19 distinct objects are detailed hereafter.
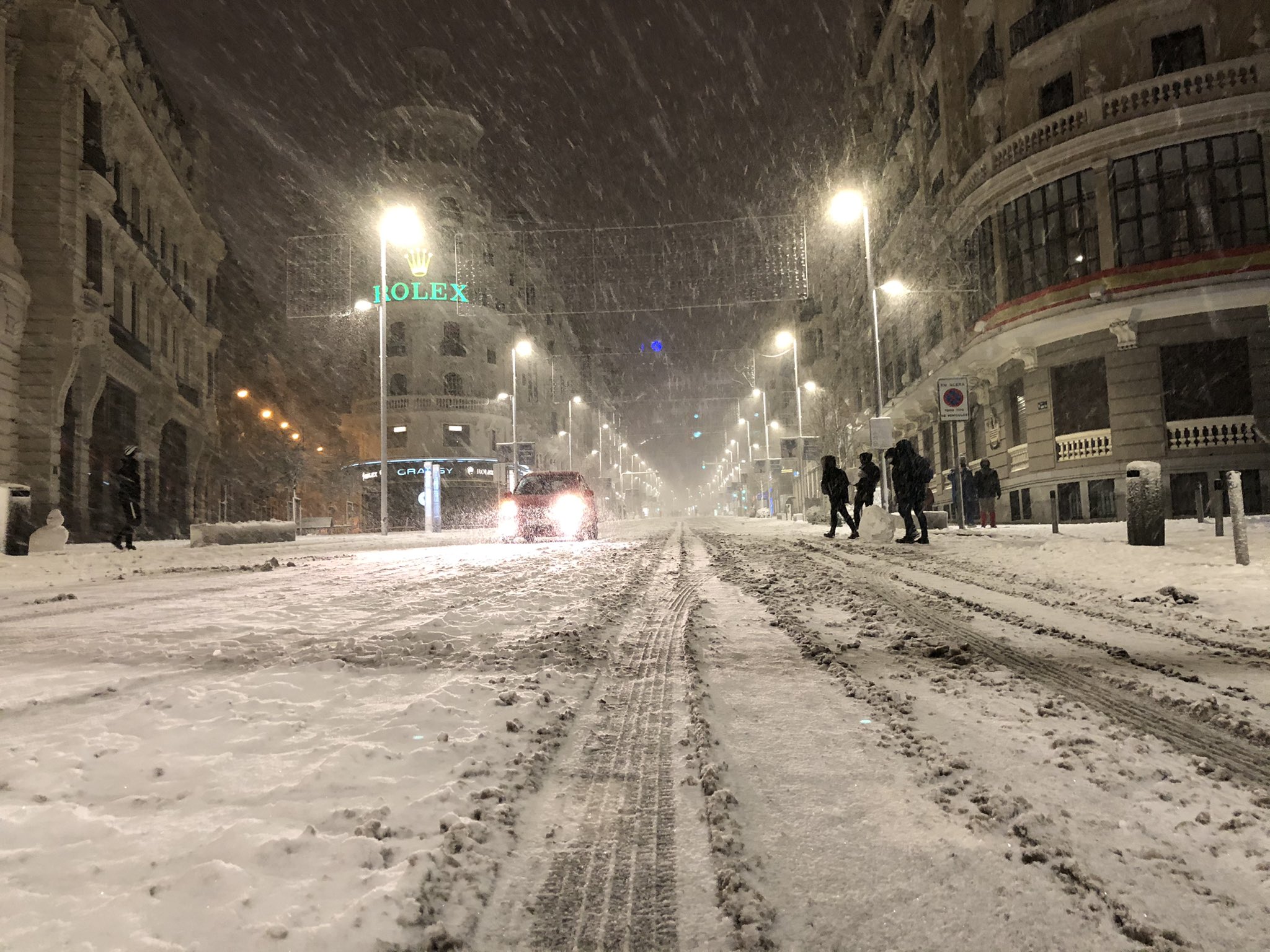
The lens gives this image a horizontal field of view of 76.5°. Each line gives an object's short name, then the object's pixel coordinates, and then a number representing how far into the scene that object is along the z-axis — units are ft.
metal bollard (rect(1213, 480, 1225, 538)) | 35.27
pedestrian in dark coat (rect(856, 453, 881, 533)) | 57.77
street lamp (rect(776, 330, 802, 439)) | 148.87
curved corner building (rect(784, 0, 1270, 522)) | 69.72
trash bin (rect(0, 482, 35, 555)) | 44.55
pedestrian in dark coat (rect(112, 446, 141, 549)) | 50.65
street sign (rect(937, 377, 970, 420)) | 65.72
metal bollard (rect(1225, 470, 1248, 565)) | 27.43
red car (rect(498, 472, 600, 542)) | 62.59
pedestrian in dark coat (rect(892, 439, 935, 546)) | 49.98
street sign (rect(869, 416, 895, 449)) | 72.02
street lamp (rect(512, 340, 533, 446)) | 166.09
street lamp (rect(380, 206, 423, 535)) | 82.53
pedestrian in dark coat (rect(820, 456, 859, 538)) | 58.59
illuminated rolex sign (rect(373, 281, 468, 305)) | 175.32
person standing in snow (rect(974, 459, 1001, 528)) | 72.23
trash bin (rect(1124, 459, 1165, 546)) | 34.60
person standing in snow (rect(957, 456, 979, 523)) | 79.46
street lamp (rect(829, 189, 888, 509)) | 75.61
